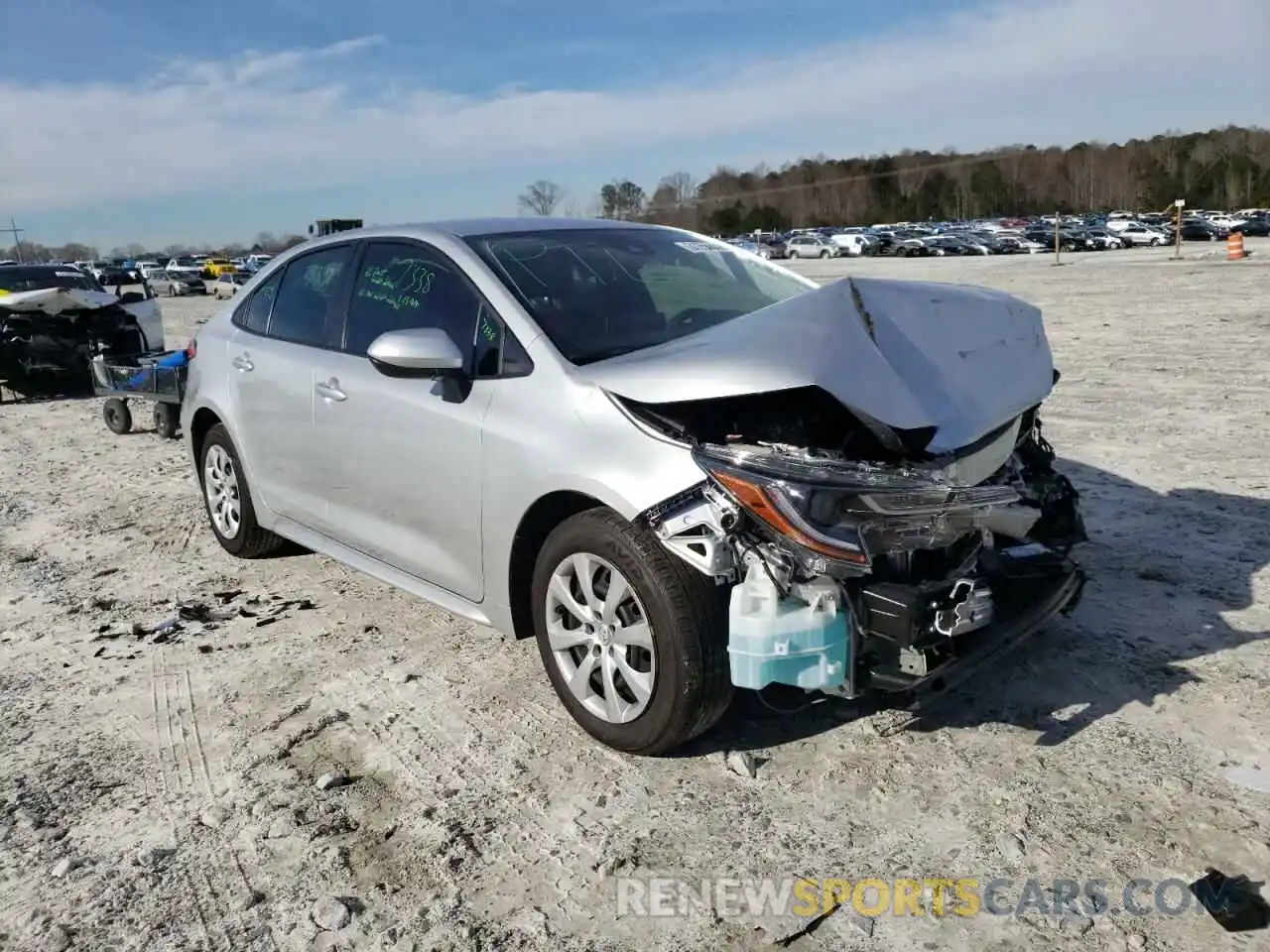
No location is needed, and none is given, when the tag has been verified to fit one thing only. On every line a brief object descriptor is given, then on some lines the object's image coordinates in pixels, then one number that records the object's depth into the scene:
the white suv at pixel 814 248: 59.12
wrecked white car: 11.95
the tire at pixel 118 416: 9.84
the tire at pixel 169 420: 9.34
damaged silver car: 2.99
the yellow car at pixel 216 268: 62.97
